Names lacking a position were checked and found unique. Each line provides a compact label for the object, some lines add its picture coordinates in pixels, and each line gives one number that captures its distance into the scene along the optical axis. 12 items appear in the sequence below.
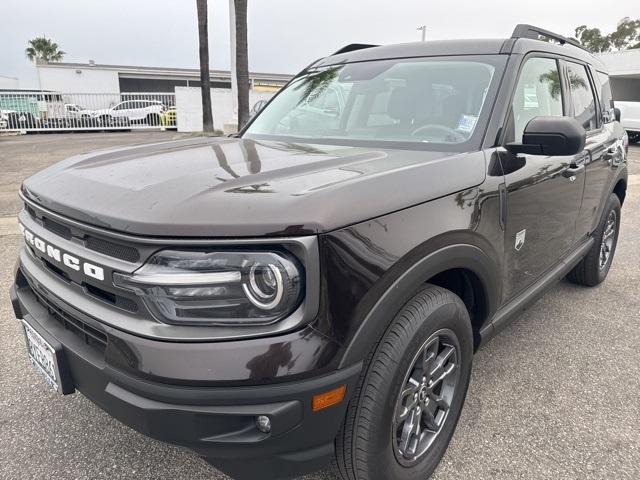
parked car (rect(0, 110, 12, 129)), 20.86
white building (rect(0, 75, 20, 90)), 49.55
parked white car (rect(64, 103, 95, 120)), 22.06
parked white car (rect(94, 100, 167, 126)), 22.41
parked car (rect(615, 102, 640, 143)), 16.88
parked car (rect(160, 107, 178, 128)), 22.46
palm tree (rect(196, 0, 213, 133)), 18.47
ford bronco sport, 1.43
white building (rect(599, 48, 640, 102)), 26.30
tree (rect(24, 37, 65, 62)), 53.69
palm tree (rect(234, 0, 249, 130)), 13.37
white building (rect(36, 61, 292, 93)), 39.00
